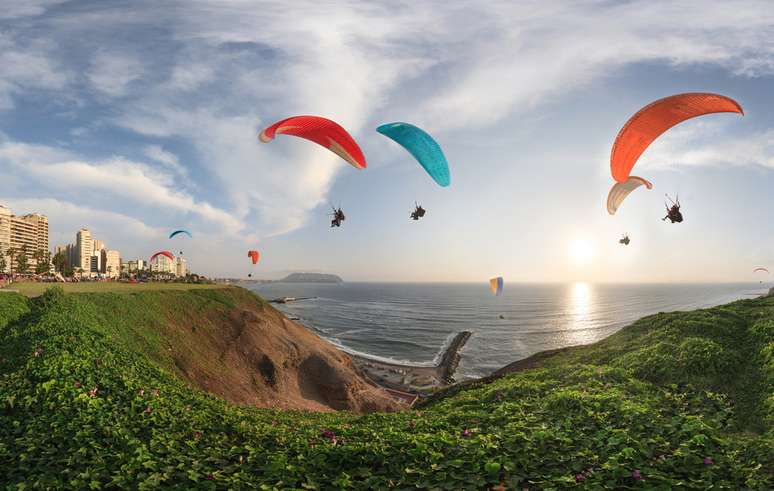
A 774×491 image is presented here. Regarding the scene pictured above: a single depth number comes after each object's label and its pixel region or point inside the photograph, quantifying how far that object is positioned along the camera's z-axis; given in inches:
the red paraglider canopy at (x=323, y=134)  526.6
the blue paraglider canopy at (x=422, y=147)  540.4
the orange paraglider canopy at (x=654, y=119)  416.5
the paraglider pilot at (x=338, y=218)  636.2
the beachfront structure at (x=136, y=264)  6444.9
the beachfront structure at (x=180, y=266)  6600.4
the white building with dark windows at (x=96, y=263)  6102.4
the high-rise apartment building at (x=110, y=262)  6005.4
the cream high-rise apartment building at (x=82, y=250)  5703.7
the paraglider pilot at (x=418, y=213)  635.2
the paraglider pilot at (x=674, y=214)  561.6
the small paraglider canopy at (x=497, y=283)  1858.5
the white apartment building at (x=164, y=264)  6183.6
